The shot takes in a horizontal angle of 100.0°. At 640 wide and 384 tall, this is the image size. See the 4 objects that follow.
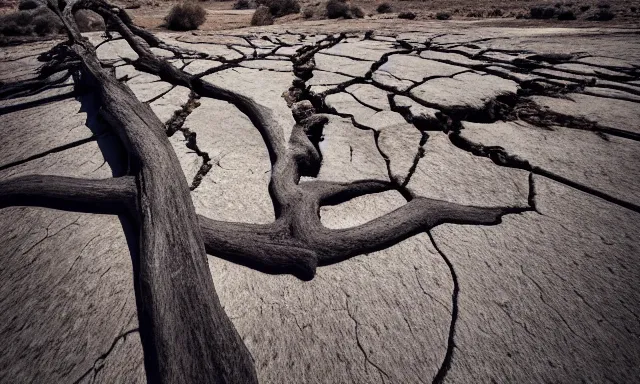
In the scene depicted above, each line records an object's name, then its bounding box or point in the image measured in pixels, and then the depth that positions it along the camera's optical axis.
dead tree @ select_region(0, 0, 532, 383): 0.69
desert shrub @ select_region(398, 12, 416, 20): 7.07
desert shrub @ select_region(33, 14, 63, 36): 4.51
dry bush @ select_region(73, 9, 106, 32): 4.67
